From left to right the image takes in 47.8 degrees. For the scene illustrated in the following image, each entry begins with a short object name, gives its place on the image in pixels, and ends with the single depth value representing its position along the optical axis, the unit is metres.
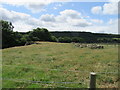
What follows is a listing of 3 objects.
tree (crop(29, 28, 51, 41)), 80.53
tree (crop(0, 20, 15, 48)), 49.81
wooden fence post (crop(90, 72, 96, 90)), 4.39
